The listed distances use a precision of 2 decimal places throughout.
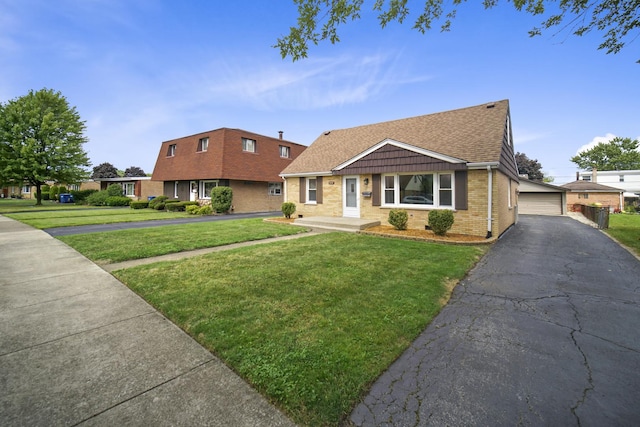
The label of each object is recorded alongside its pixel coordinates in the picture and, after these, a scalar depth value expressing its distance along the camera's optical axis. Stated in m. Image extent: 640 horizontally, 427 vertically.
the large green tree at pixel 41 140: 26.22
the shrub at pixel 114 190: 29.43
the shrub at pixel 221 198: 20.16
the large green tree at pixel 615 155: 57.03
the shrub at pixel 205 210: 19.98
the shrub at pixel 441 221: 10.02
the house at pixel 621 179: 43.12
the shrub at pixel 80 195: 33.19
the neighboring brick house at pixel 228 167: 22.17
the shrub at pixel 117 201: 27.67
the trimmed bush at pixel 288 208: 15.87
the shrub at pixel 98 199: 28.44
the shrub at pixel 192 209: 20.14
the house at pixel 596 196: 30.61
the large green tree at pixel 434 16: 4.95
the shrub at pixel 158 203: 23.83
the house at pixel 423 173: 10.44
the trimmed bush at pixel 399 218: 11.31
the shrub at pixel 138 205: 24.34
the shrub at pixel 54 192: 39.91
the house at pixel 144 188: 31.56
